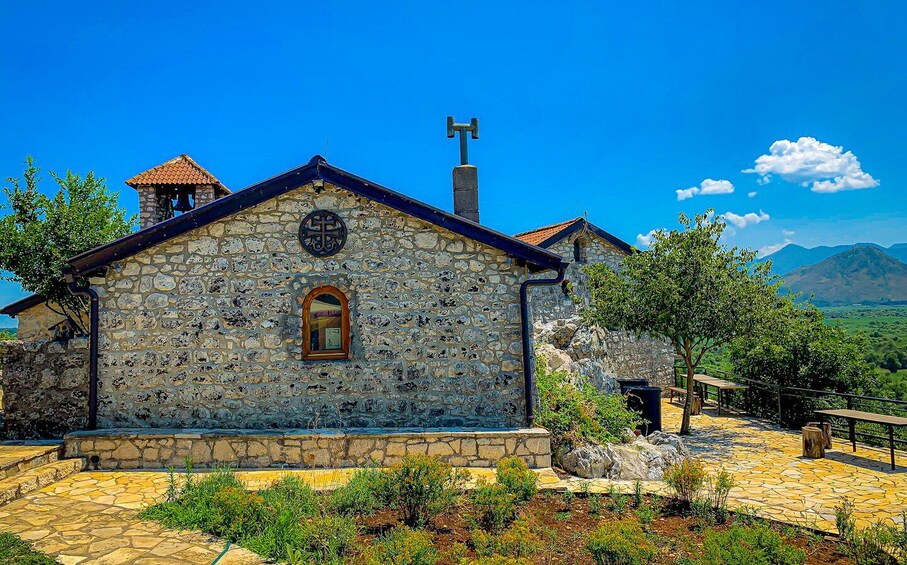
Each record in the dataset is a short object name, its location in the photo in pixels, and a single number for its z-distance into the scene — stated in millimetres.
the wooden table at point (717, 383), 16797
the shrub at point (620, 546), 5359
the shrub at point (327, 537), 5844
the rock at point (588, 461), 9188
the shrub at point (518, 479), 7199
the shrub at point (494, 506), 6523
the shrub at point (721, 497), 7032
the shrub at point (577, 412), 9983
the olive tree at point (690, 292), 13086
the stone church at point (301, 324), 9742
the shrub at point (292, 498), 6727
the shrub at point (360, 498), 7016
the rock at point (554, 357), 13320
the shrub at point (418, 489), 6812
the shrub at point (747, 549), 5270
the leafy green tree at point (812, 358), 15555
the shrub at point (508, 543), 5621
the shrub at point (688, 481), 7324
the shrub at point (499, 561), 4864
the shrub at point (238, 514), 6469
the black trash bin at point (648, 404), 12867
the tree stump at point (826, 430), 11992
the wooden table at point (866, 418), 10492
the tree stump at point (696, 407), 17312
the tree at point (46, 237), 12898
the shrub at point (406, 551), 5315
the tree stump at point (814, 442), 11305
